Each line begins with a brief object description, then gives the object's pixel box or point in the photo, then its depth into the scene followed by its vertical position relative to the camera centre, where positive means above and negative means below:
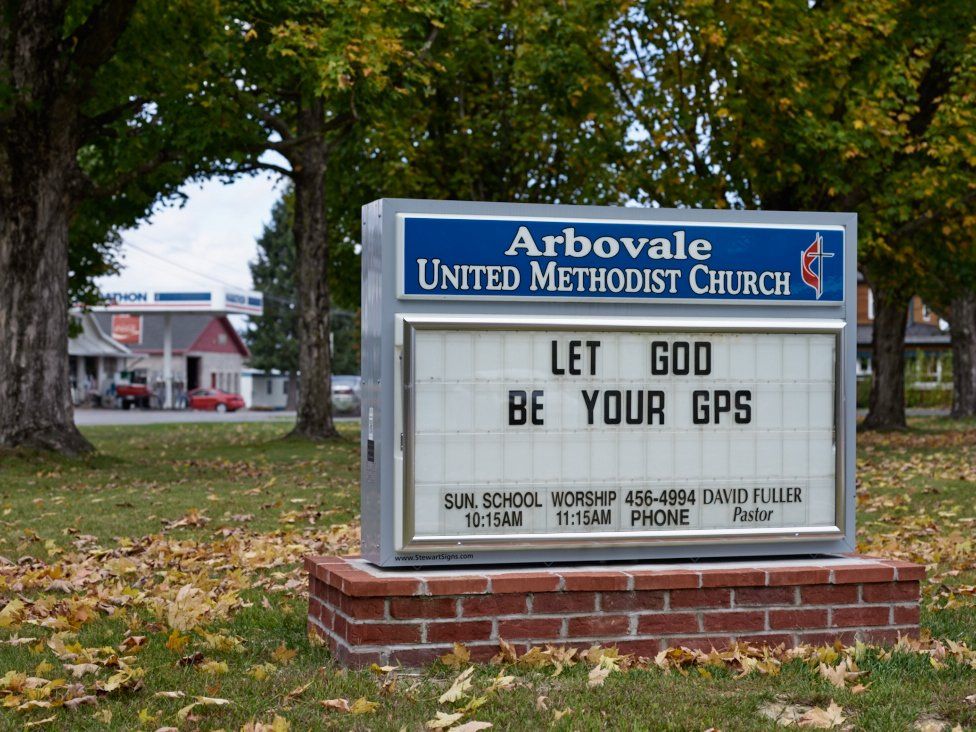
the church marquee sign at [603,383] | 6.60 -0.06
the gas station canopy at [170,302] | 74.88 +3.78
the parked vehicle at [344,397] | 65.94 -1.33
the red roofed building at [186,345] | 88.12 +1.62
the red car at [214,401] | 71.75 -1.67
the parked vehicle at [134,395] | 71.31 -1.36
